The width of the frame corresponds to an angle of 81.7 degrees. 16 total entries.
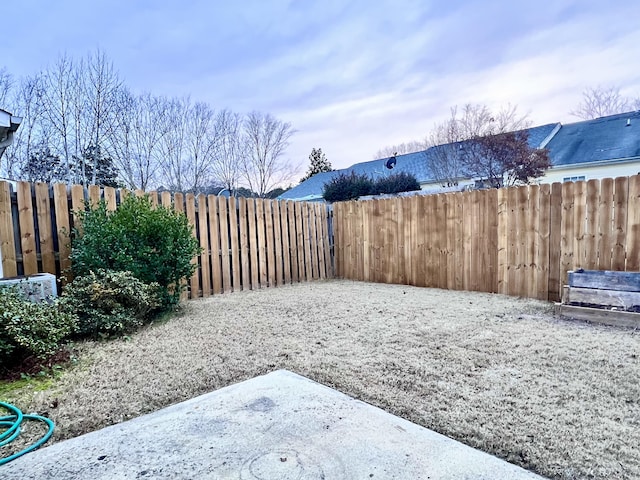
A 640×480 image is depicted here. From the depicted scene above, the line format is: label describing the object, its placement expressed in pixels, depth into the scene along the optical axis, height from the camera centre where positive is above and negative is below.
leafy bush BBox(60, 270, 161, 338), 3.58 -0.83
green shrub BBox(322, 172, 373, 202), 12.41 +0.72
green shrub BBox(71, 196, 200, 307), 4.15 -0.30
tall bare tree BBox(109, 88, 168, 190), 11.55 +2.62
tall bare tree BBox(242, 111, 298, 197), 15.49 +2.68
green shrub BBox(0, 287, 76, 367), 2.75 -0.84
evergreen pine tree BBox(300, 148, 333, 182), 27.19 +3.34
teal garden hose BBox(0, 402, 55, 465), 1.80 -1.11
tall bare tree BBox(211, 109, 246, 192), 13.98 +2.52
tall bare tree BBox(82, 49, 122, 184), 10.32 +3.57
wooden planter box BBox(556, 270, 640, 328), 3.80 -1.07
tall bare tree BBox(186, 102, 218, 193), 13.07 +2.59
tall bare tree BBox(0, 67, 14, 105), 9.59 +3.59
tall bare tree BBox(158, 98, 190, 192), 12.49 +2.49
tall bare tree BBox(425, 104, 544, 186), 12.30 +2.12
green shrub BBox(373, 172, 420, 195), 12.78 +0.79
